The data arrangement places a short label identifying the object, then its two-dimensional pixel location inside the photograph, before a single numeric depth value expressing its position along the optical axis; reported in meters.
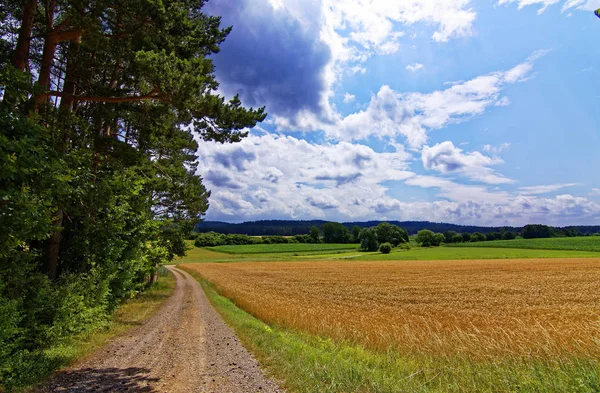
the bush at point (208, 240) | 138.12
